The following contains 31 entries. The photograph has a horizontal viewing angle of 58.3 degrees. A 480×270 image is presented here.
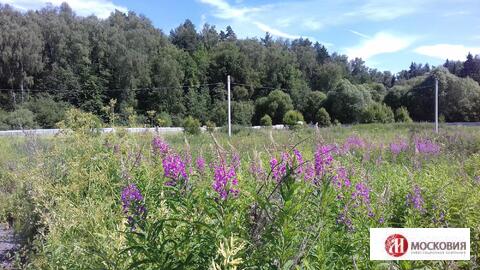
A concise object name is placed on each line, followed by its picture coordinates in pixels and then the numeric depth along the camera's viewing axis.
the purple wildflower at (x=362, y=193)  3.43
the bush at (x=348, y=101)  52.22
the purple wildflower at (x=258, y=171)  2.96
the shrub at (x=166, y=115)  53.43
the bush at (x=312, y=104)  60.62
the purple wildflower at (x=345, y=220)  3.17
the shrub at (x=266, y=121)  45.03
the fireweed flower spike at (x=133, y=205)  2.52
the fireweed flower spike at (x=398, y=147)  10.35
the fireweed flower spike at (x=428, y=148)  9.60
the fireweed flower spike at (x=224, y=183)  2.36
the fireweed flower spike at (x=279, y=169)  2.76
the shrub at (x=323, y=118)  45.91
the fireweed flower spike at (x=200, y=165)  3.70
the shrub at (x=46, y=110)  49.84
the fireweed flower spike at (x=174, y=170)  2.82
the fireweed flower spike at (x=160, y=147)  3.73
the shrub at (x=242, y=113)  58.01
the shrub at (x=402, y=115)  45.03
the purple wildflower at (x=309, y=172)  3.13
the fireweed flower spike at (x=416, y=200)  3.61
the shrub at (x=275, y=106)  60.23
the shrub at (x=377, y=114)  48.03
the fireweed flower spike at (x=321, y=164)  3.24
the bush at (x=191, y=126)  27.47
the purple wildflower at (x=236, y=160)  4.17
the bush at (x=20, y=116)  44.56
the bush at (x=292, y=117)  41.94
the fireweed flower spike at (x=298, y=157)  2.88
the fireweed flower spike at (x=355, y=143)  11.03
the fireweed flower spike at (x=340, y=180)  3.66
